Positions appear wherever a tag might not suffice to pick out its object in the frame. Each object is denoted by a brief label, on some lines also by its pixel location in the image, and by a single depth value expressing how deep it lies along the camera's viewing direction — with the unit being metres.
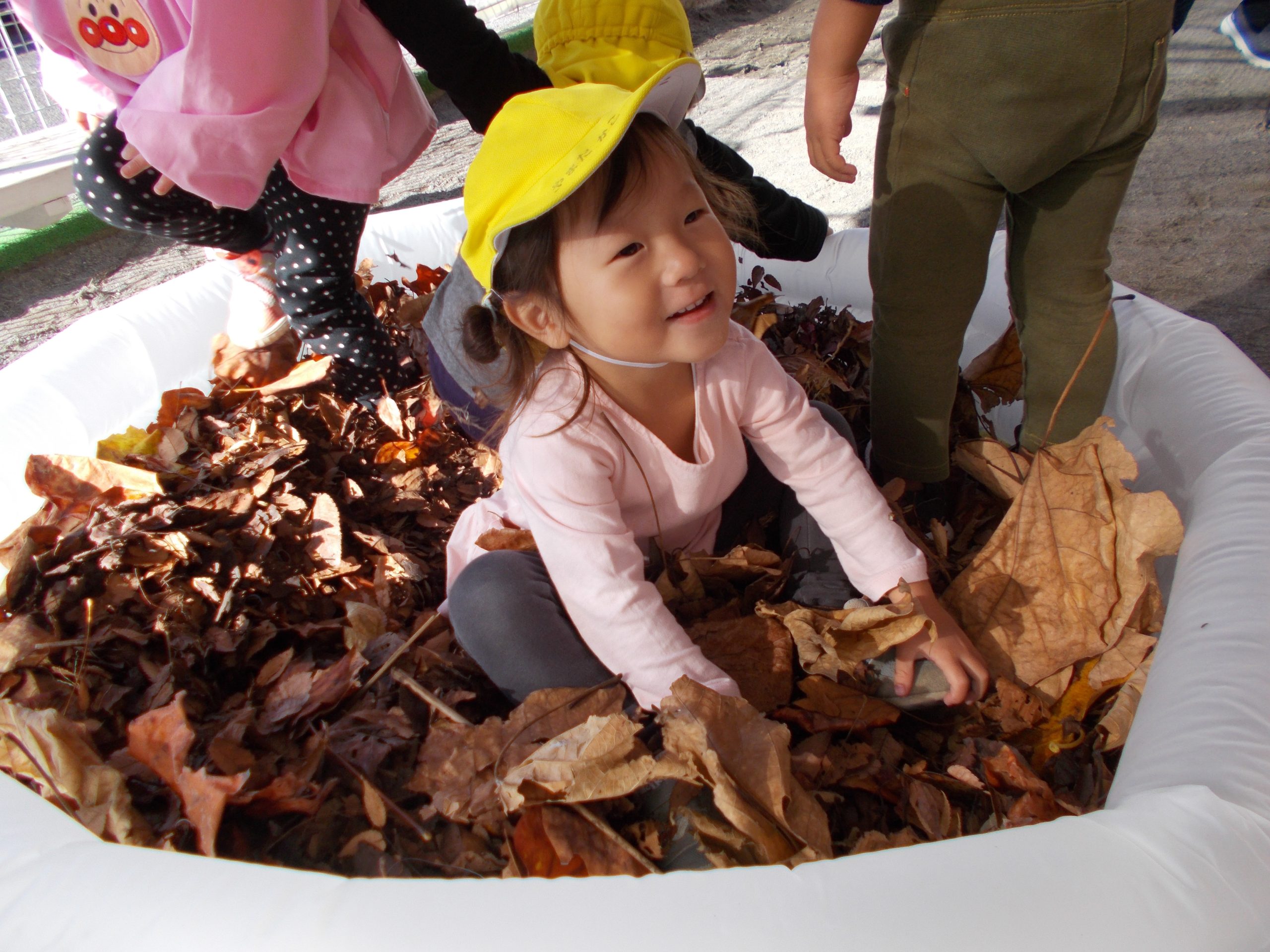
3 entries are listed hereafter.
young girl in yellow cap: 1.05
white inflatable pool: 0.73
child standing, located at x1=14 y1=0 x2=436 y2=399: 1.52
